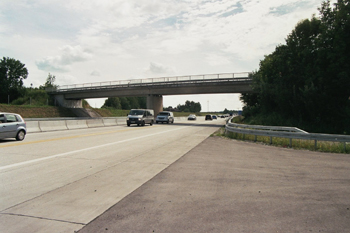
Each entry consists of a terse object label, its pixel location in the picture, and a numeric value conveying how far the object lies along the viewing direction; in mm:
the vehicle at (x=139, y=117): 31703
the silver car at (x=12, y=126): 13523
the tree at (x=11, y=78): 77500
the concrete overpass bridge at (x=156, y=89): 44000
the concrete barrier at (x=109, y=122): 33366
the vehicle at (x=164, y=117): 42219
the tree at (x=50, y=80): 109806
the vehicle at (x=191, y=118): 72125
